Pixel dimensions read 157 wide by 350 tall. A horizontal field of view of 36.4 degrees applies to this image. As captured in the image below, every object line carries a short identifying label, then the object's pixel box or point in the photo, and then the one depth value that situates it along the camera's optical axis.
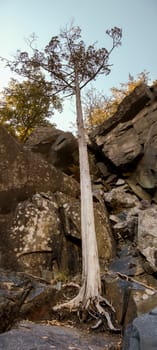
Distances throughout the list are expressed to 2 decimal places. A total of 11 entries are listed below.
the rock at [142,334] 2.28
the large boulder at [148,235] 6.79
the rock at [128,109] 12.13
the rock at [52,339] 2.97
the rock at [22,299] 3.61
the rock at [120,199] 9.99
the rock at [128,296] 4.44
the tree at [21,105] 14.94
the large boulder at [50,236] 6.64
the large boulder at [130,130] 11.70
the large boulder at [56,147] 12.62
